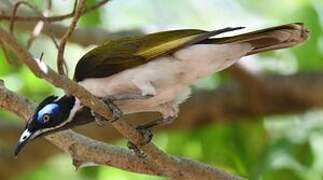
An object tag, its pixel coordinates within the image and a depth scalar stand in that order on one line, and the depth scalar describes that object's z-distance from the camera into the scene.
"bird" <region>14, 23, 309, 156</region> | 7.98
